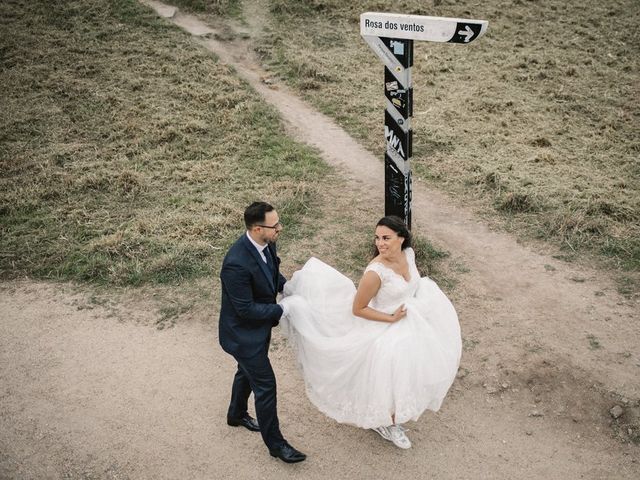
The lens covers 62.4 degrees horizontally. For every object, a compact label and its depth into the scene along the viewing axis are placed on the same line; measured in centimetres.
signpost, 542
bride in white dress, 447
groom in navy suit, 417
